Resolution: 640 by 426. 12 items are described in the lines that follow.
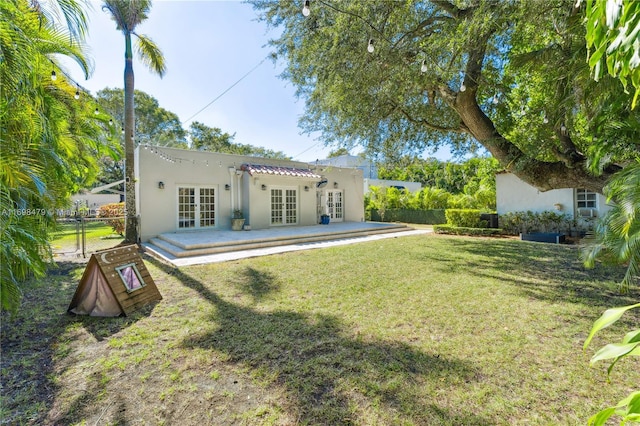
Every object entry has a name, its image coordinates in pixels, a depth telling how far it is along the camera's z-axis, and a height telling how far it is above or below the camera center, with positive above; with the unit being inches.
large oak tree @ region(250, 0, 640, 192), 213.9 +146.3
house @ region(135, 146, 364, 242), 485.4 +49.0
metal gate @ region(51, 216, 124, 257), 345.2 -40.5
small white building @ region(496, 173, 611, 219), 513.0 +17.7
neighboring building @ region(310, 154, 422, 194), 1183.6 +139.9
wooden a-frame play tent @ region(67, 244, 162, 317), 188.1 -48.8
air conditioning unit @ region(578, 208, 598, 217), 506.7 -6.6
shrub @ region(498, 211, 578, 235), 525.0 -24.7
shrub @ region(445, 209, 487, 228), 616.1 -16.2
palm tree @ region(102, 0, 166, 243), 398.1 +237.9
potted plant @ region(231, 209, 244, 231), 551.5 -12.0
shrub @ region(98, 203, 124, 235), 554.6 +8.0
